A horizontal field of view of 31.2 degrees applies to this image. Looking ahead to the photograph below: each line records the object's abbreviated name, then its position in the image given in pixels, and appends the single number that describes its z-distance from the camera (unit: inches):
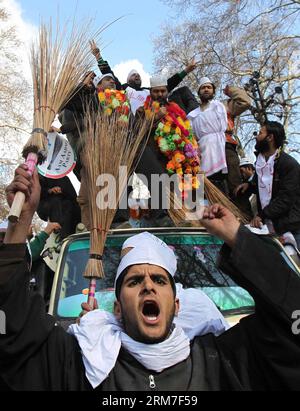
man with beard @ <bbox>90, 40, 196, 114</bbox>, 243.0
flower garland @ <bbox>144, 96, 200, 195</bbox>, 219.0
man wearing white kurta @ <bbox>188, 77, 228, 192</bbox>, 241.9
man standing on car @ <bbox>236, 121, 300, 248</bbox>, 214.7
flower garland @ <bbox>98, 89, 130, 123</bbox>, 194.3
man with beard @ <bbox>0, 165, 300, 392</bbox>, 76.5
